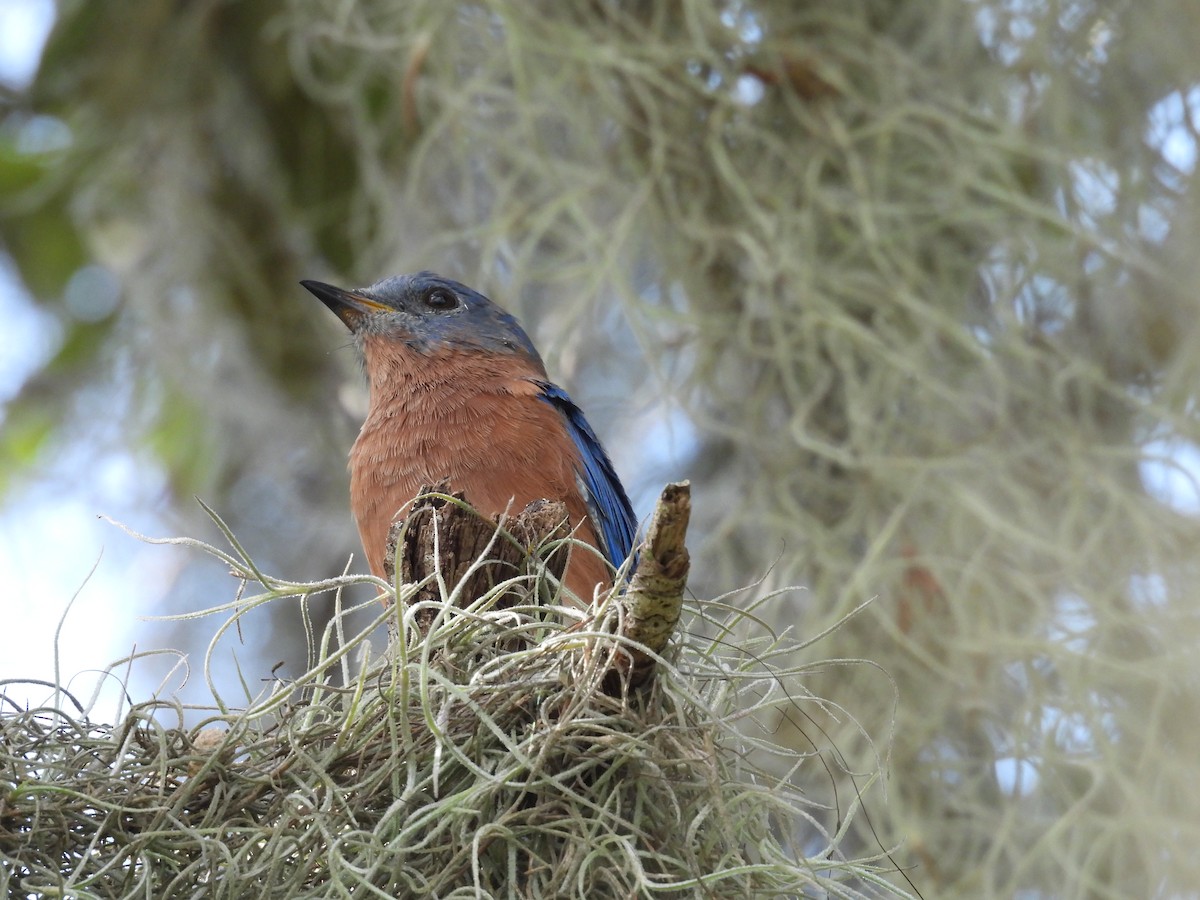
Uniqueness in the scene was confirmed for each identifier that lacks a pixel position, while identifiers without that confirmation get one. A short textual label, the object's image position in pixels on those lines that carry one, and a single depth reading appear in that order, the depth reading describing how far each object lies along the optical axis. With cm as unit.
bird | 628
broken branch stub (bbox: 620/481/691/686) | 341
